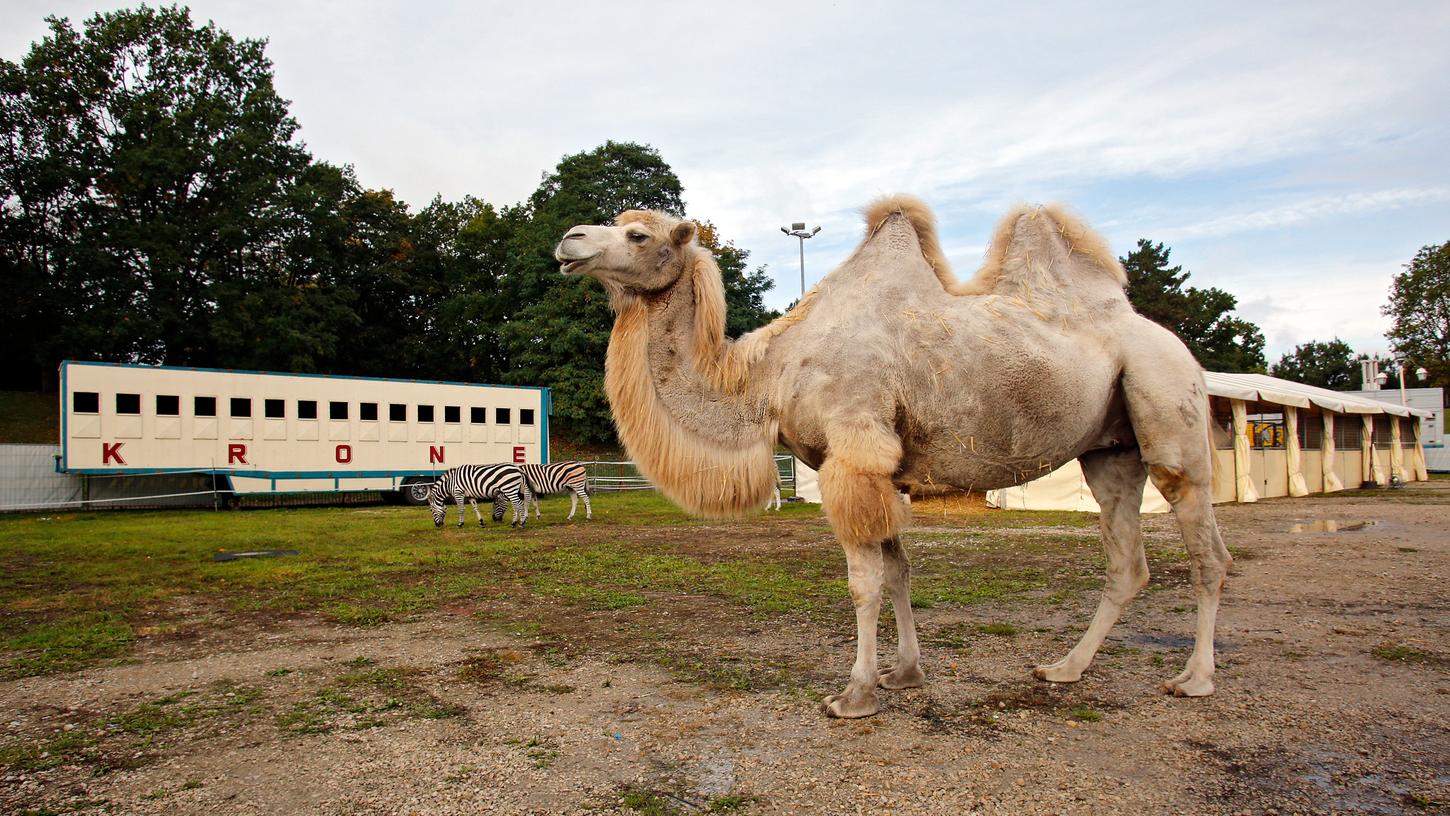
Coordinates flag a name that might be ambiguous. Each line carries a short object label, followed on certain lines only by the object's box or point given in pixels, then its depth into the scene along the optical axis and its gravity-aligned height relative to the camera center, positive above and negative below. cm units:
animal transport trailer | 2091 +65
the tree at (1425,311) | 5469 +770
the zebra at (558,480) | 1936 -89
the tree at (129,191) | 3431 +1161
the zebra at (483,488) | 1745 -92
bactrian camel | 454 +27
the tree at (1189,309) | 5416 +810
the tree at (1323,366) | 8412 +637
